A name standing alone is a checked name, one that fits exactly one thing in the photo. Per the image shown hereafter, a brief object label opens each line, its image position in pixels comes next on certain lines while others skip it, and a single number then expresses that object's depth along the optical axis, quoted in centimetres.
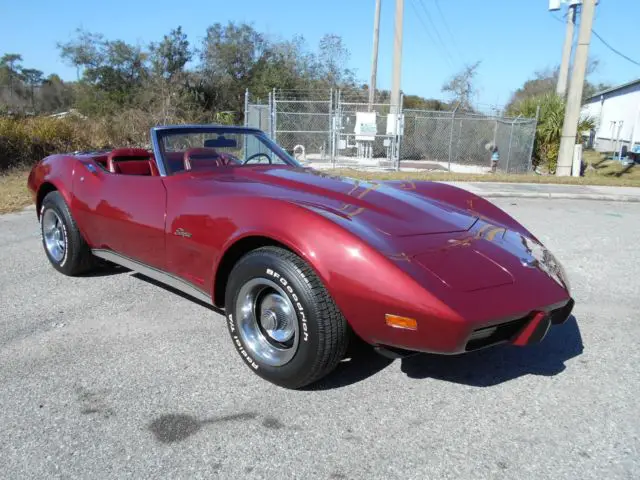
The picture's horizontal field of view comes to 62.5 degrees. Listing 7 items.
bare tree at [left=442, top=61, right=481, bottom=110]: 3512
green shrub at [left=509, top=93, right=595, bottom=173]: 1816
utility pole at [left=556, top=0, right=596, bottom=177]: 1471
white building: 3438
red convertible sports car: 240
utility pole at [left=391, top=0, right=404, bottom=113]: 1916
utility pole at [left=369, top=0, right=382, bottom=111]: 2305
